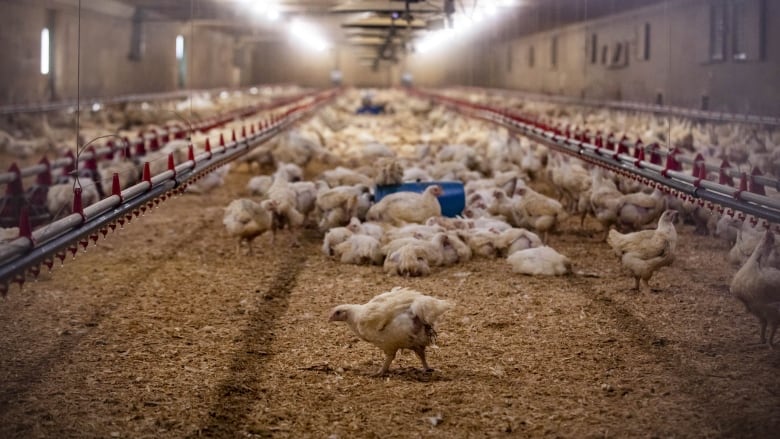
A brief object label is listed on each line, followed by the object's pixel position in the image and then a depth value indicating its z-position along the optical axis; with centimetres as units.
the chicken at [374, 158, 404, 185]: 1051
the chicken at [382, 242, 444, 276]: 777
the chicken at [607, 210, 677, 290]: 679
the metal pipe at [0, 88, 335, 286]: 387
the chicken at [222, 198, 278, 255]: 852
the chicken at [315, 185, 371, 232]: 974
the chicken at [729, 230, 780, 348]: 523
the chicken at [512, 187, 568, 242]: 905
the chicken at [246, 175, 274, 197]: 1255
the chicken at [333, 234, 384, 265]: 830
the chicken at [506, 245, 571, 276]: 781
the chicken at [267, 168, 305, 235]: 930
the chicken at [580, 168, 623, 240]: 891
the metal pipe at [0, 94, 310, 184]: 934
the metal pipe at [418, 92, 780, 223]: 512
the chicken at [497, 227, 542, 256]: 841
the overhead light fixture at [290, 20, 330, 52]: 3303
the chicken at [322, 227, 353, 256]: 874
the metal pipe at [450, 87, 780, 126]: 1315
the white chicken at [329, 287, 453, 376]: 500
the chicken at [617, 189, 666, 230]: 877
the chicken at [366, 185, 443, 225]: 934
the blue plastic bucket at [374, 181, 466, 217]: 1023
